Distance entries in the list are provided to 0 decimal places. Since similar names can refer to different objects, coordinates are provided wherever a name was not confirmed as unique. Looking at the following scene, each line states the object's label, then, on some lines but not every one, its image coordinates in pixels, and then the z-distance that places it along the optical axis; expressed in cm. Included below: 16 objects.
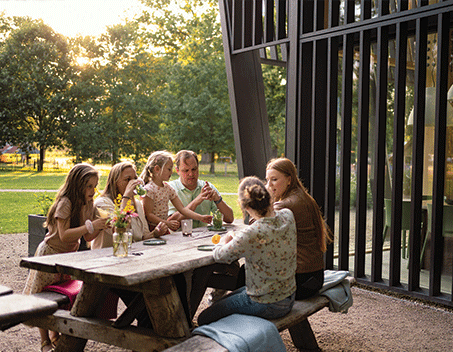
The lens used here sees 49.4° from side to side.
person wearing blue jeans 274
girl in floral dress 407
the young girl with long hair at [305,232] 324
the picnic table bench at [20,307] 192
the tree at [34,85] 2455
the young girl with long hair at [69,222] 319
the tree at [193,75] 2722
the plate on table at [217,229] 409
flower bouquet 290
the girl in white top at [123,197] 355
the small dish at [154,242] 339
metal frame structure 443
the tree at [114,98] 2602
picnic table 256
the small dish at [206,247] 325
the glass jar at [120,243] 290
